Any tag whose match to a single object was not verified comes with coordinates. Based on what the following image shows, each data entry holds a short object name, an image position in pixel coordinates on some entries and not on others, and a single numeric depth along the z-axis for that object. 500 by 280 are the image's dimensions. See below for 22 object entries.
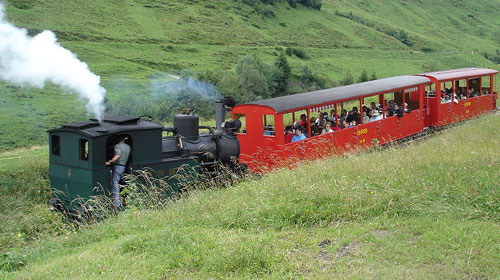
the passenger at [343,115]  16.81
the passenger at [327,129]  15.36
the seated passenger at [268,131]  14.25
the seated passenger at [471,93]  23.77
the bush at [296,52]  67.44
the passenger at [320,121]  15.51
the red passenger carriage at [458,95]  21.27
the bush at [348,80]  55.69
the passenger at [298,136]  14.21
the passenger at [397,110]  18.52
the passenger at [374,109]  17.81
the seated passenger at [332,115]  16.21
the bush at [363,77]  53.12
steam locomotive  9.99
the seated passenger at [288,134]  14.34
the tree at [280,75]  49.44
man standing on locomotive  10.29
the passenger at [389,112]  18.34
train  10.27
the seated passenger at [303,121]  14.83
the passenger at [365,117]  17.34
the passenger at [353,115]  16.77
